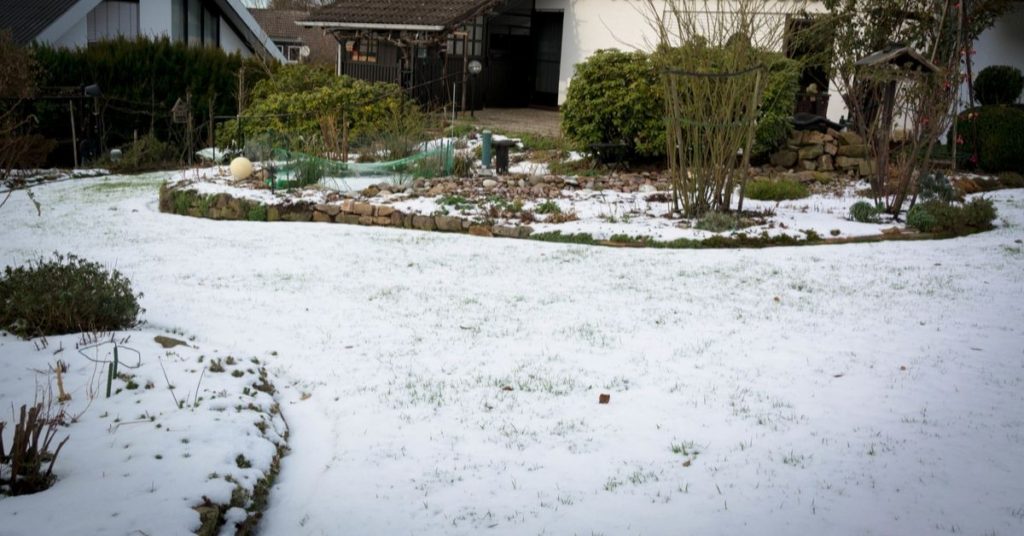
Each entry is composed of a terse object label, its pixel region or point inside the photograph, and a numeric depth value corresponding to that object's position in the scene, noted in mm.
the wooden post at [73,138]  18609
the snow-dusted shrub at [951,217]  11164
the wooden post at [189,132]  16722
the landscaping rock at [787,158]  15414
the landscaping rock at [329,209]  12320
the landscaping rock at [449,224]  11594
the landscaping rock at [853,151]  15211
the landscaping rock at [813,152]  15305
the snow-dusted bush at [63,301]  6309
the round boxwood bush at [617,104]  15305
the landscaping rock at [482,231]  11375
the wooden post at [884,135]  11703
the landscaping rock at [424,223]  11773
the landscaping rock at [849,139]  15266
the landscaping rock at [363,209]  12125
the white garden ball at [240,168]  14109
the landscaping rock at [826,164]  15227
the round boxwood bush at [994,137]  15453
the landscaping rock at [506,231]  11274
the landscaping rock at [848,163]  15198
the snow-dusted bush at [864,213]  11570
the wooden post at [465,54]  22406
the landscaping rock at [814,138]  15387
